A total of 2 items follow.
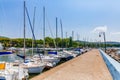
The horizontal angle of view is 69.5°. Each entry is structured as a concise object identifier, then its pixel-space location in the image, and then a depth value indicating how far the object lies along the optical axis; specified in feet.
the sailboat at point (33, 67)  26.09
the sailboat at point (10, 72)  14.49
